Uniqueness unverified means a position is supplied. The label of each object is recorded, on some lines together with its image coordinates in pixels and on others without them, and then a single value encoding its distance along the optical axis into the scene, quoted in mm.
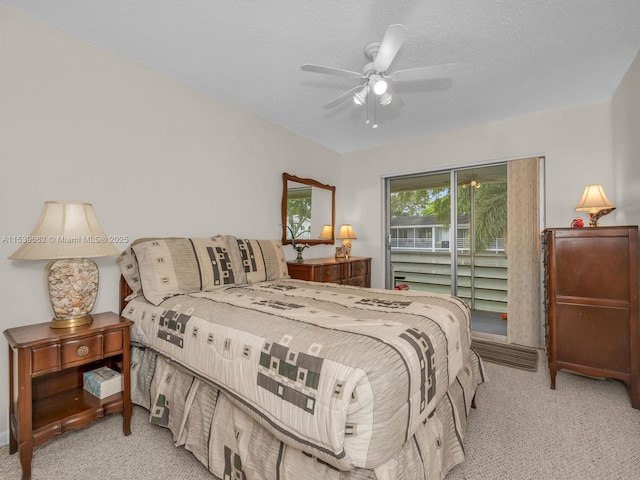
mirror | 3652
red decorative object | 2627
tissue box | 1780
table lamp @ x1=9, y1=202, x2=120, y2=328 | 1567
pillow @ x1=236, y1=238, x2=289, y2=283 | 2582
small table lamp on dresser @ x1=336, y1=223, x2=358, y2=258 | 4207
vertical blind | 3281
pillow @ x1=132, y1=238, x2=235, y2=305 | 1987
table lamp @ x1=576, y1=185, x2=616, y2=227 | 2582
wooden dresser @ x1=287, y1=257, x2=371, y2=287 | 3307
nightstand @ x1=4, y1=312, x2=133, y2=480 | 1421
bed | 1000
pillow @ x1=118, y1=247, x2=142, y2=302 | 2102
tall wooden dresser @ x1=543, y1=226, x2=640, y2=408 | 2170
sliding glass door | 3656
